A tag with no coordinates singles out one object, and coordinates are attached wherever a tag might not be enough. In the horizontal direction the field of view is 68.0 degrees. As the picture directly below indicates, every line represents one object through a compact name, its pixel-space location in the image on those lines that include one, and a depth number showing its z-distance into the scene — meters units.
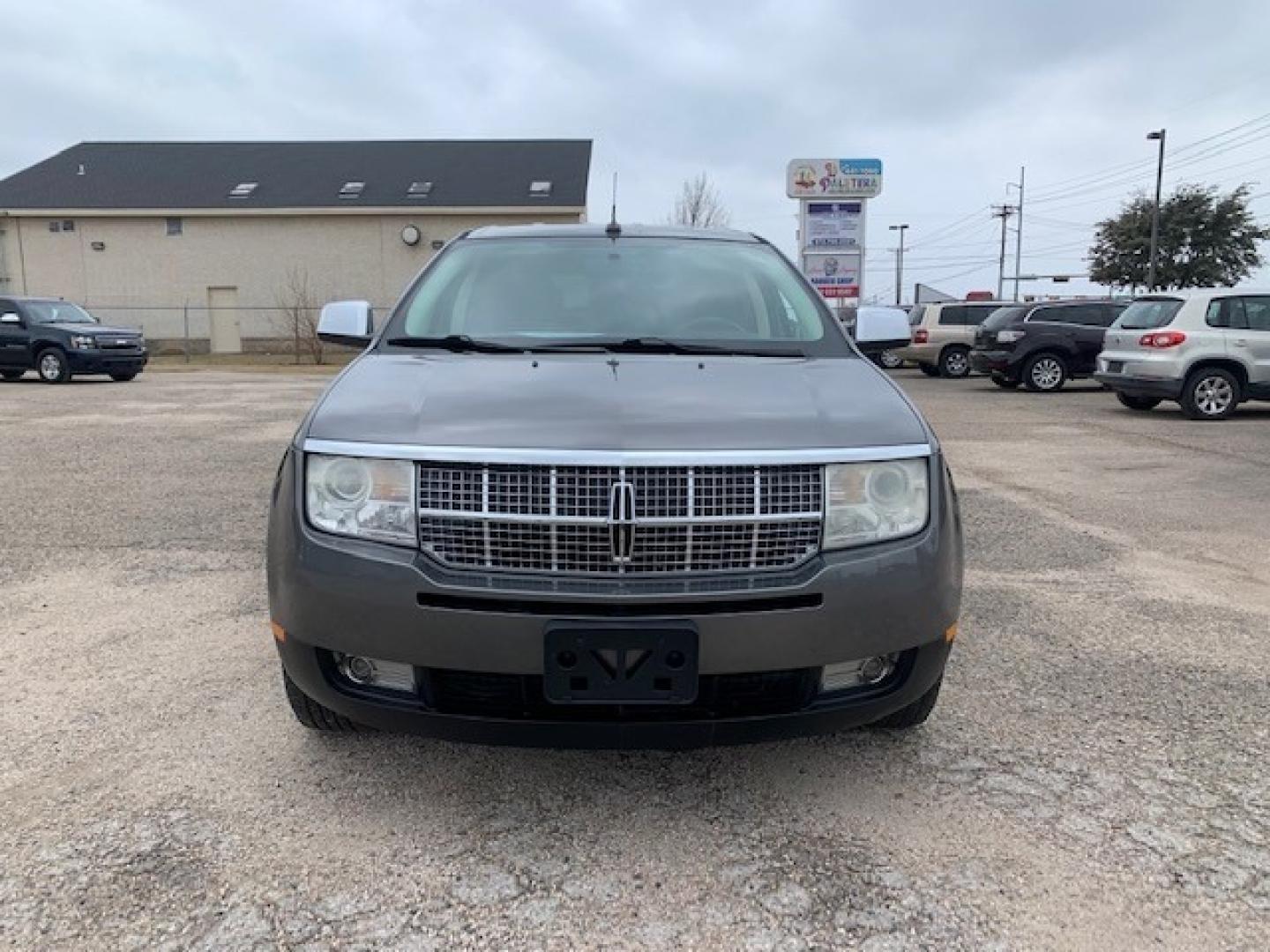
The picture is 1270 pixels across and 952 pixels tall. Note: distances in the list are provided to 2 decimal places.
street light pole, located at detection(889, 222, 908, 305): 75.69
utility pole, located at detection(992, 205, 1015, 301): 70.88
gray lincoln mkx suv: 2.13
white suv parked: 11.52
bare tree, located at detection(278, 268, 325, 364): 27.58
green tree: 36.88
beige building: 30.69
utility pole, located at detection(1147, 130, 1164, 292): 28.85
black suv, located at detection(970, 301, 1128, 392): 16.53
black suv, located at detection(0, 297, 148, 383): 17.36
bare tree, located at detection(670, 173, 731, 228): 38.78
